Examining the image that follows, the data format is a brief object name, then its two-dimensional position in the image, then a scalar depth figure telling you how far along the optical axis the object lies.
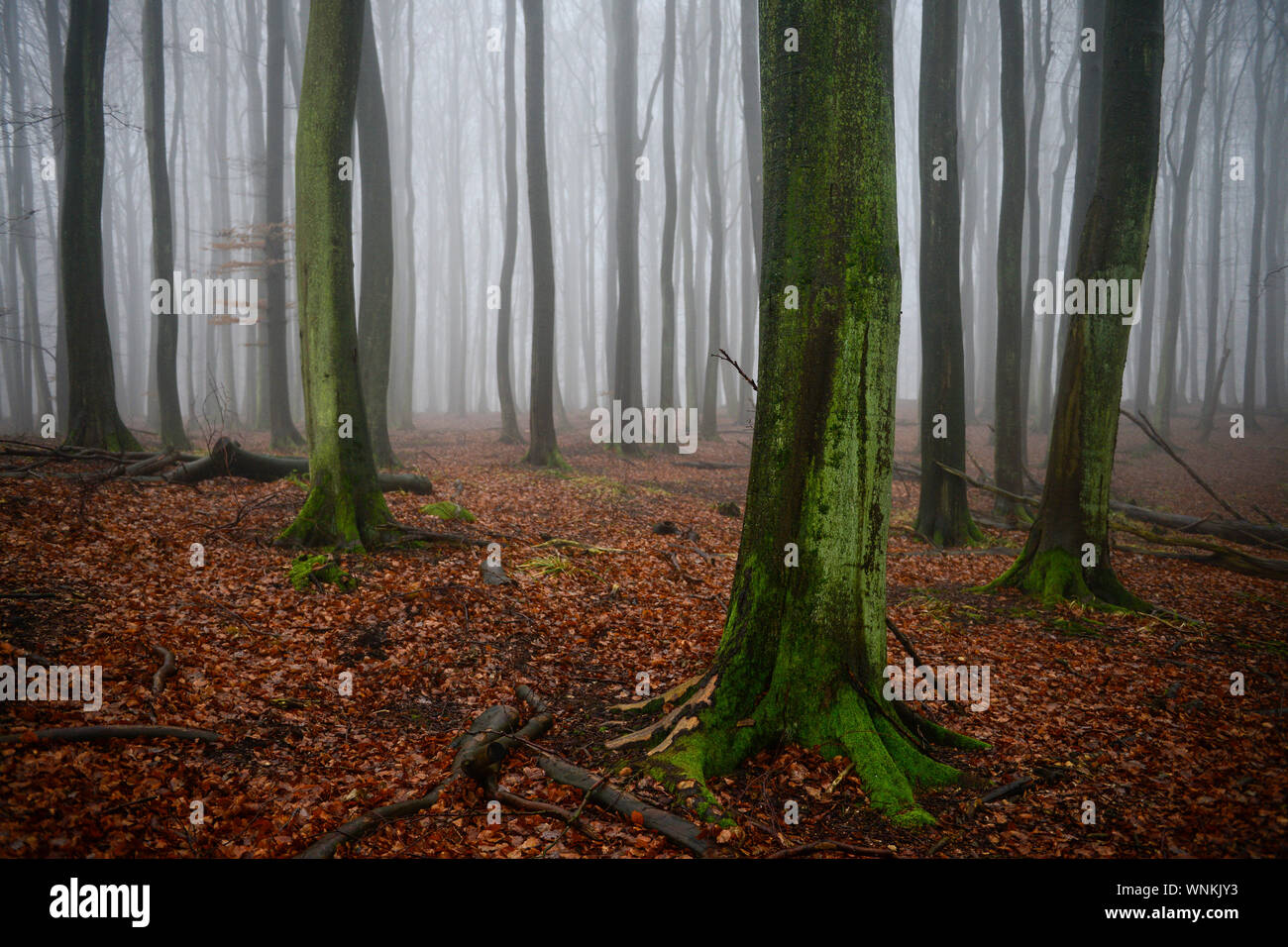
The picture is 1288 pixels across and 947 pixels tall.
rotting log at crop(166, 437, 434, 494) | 9.91
